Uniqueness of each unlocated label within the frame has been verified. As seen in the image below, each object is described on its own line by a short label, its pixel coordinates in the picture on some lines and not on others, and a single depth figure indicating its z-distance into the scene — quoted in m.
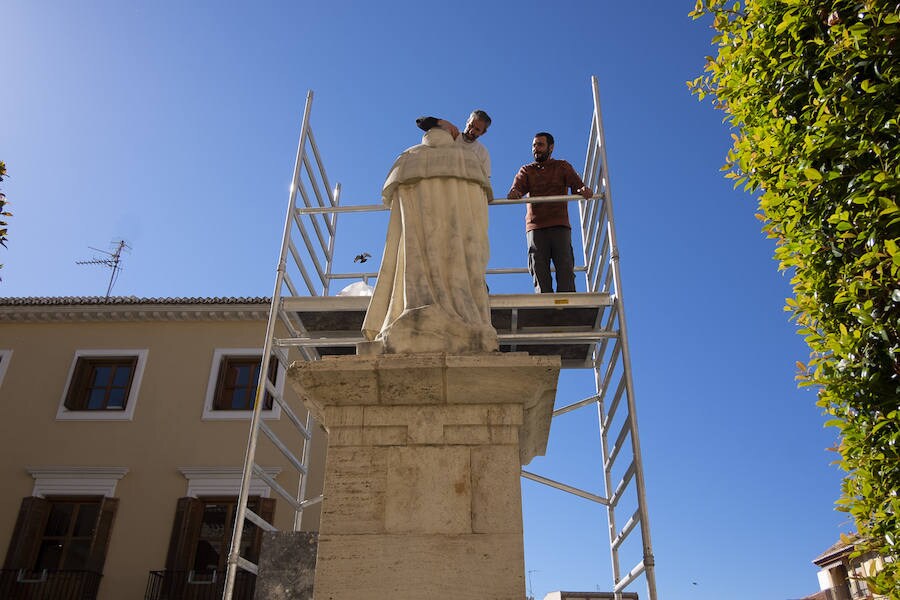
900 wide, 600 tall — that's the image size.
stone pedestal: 3.36
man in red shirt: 6.70
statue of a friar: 3.89
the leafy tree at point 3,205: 8.20
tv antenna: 23.52
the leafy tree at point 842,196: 3.70
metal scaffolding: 5.56
